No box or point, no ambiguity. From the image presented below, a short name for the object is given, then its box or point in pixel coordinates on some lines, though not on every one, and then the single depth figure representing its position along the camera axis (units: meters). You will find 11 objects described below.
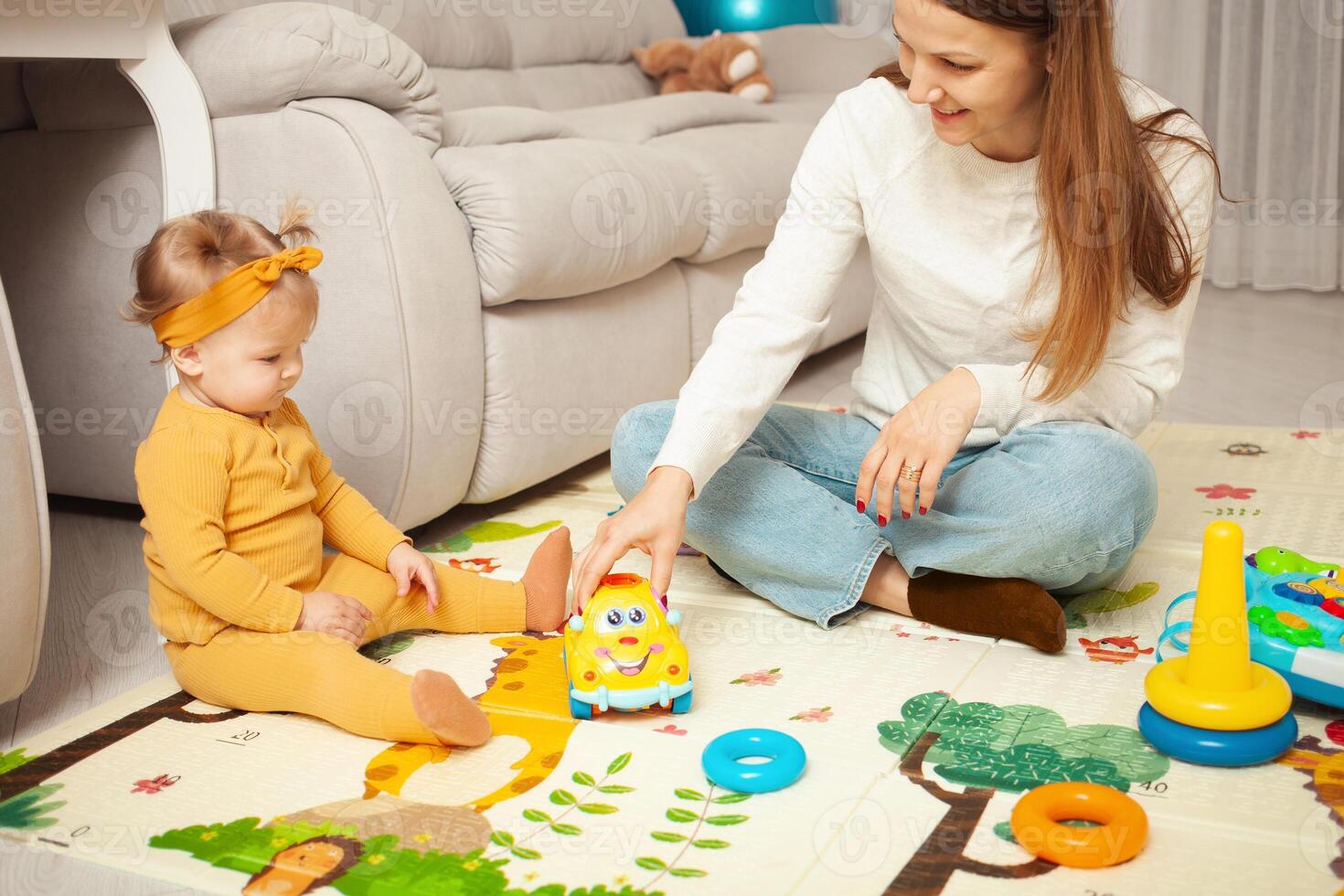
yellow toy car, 0.90
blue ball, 2.89
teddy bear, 2.53
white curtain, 2.62
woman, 0.93
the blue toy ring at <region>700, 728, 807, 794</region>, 0.80
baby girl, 0.93
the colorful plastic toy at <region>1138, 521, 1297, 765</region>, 0.80
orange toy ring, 0.71
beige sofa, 1.22
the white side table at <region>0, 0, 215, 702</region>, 0.91
